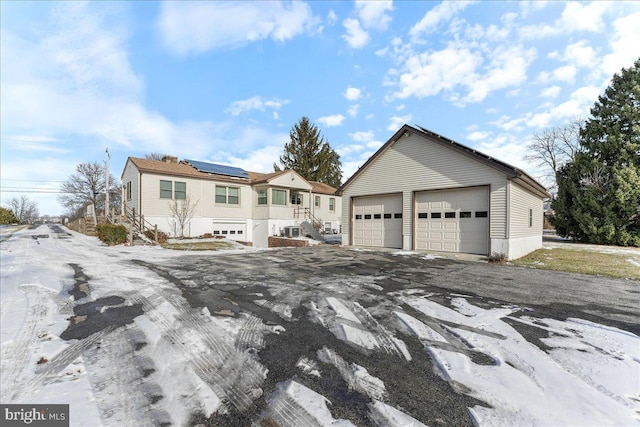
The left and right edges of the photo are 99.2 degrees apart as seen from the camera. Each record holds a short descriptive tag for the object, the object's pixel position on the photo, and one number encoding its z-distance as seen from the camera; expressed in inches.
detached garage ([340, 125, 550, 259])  484.4
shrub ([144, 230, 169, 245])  682.5
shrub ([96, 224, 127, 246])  640.4
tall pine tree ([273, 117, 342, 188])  1731.1
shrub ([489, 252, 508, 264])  450.6
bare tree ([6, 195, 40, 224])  3142.5
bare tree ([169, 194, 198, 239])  780.0
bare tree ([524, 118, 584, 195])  1299.2
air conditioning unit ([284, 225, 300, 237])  842.3
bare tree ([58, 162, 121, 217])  1904.5
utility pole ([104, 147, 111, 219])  933.4
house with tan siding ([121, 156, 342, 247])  768.3
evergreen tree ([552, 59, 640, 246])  693.3
